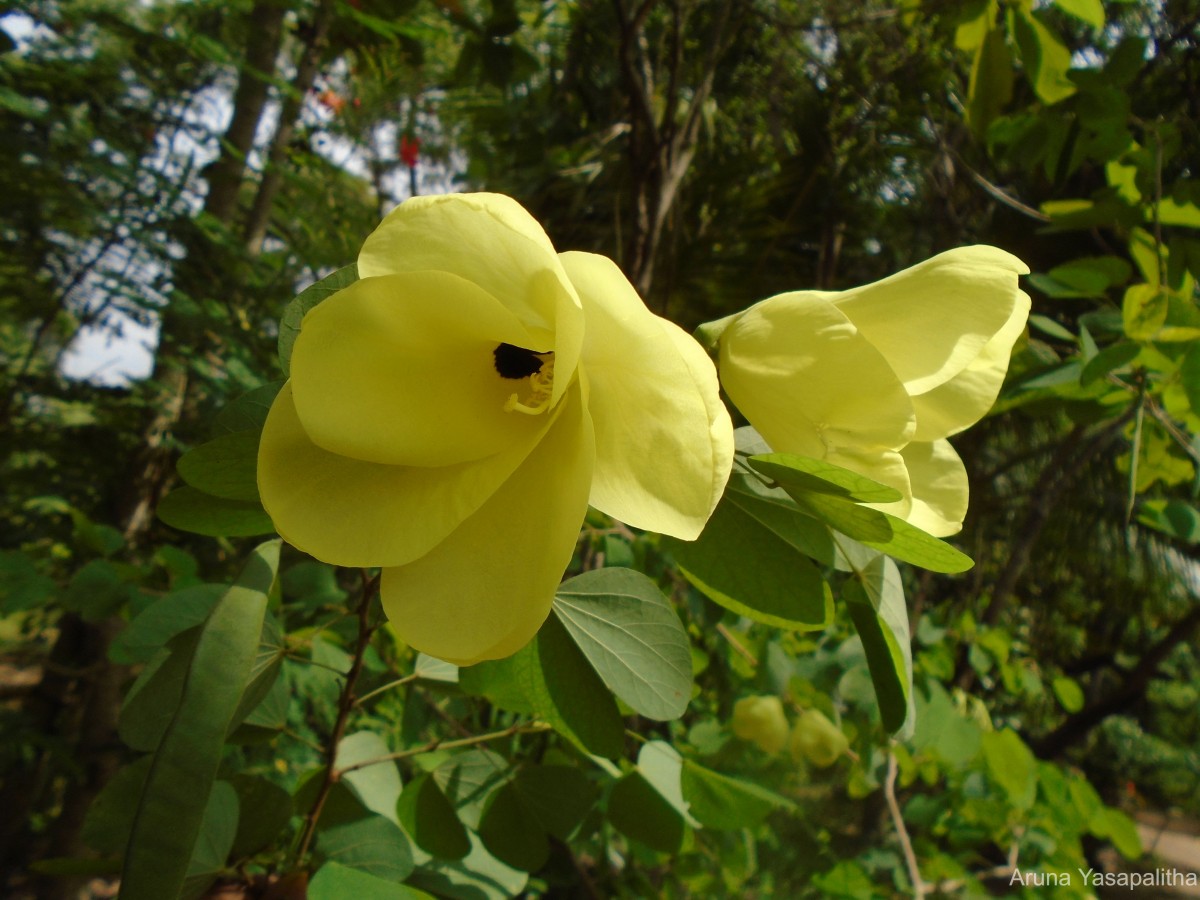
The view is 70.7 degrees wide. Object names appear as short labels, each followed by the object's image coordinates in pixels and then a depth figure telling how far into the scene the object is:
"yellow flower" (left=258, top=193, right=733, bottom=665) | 0.12
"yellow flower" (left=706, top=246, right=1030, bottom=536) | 0.14
